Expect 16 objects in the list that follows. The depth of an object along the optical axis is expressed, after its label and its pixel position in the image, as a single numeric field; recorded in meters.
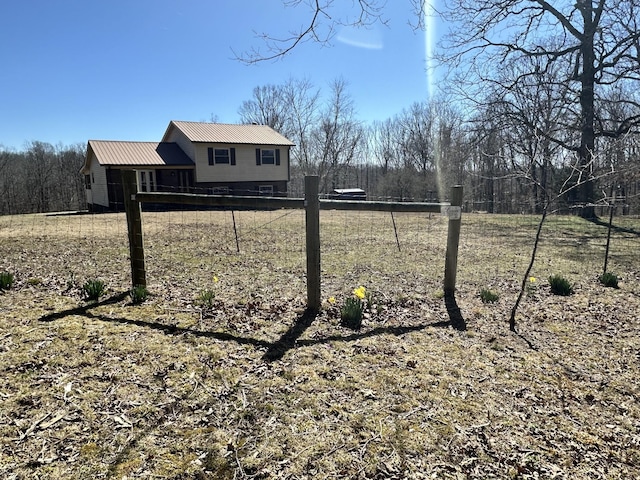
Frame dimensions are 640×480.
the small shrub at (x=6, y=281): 5.16
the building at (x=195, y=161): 23.75
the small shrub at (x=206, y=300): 4.85
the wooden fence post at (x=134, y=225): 5.34
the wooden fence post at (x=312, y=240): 4.60
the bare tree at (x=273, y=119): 47.09
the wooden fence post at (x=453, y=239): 5.34
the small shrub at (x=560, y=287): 6.01
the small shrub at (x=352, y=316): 4.42
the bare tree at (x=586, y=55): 15.83
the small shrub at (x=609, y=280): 6.50
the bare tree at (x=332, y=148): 46.00
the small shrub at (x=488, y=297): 5.42
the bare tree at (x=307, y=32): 3.90
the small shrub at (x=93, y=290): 4.92
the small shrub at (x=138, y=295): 4.96
